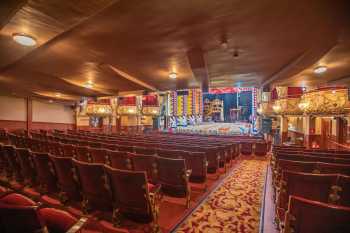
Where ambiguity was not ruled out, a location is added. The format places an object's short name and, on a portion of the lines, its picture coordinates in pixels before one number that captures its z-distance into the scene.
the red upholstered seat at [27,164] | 3.42
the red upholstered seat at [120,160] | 3.85
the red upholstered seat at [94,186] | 2.41
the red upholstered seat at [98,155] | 4.21
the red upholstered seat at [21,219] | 1.16
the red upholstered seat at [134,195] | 2.13
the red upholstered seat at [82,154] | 4.50
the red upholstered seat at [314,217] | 1.25
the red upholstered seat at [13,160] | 3.90
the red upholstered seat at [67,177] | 2.74
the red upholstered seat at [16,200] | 1.42
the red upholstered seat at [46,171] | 3.03
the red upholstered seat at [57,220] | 1.38
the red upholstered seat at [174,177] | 3.05
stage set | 23.80
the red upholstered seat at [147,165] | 3.46
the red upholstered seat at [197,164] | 3.77
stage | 19.77
